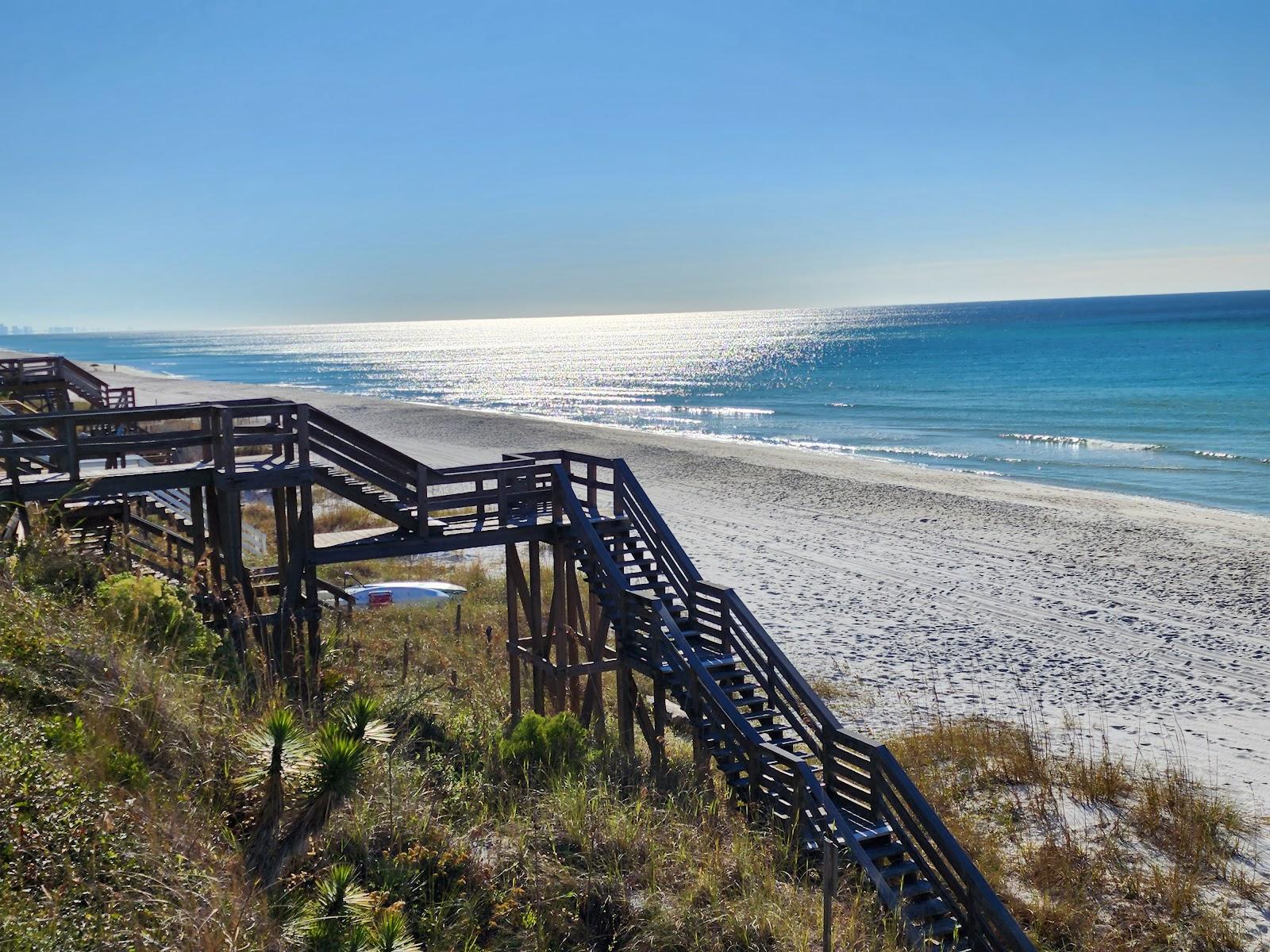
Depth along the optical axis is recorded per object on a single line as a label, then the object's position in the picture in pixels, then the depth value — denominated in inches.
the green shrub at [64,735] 214.7
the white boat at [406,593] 718.5
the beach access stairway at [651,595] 326.6
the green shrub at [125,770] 215.0
